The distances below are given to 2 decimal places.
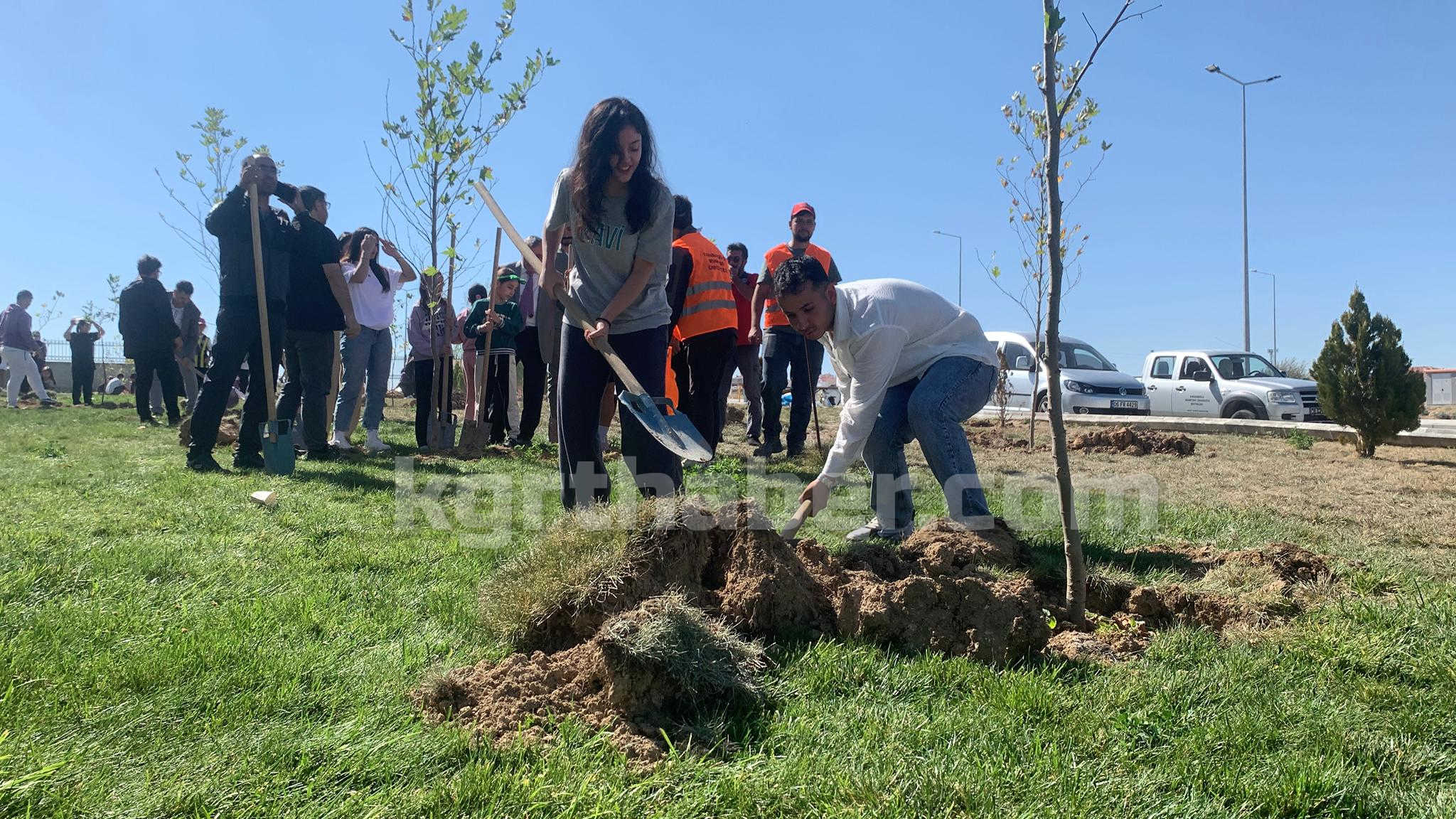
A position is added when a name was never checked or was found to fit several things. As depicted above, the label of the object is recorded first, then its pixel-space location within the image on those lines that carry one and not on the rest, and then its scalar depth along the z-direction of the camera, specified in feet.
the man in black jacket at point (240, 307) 19.03
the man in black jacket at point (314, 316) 21.21
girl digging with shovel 11.28
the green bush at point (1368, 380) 28.86
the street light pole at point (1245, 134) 69.56
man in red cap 22.79
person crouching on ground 12.07
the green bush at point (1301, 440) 30.71
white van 49.08
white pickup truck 44.98
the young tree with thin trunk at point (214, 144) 44.60
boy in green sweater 27.84
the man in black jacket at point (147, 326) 32.40
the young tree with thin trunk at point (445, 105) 26.58
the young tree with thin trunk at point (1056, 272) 8.60
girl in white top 23.65
